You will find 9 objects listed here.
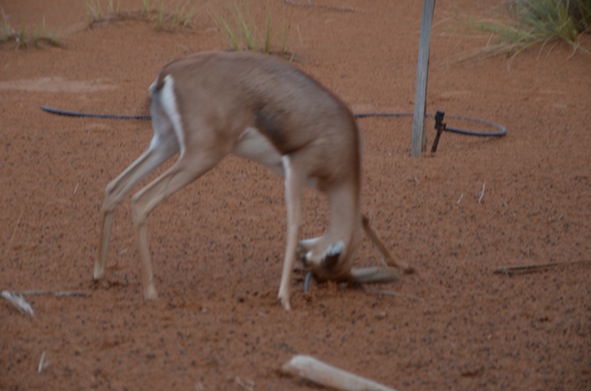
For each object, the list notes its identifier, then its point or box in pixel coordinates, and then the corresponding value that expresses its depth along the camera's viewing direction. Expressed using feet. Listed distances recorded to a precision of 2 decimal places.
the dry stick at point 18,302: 37.60
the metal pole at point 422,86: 61.16
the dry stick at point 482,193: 54.49
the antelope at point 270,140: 40.06
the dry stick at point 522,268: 44.52
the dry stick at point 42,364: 32.78
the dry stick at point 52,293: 39.93
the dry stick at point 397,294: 41.70
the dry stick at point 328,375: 30.86
